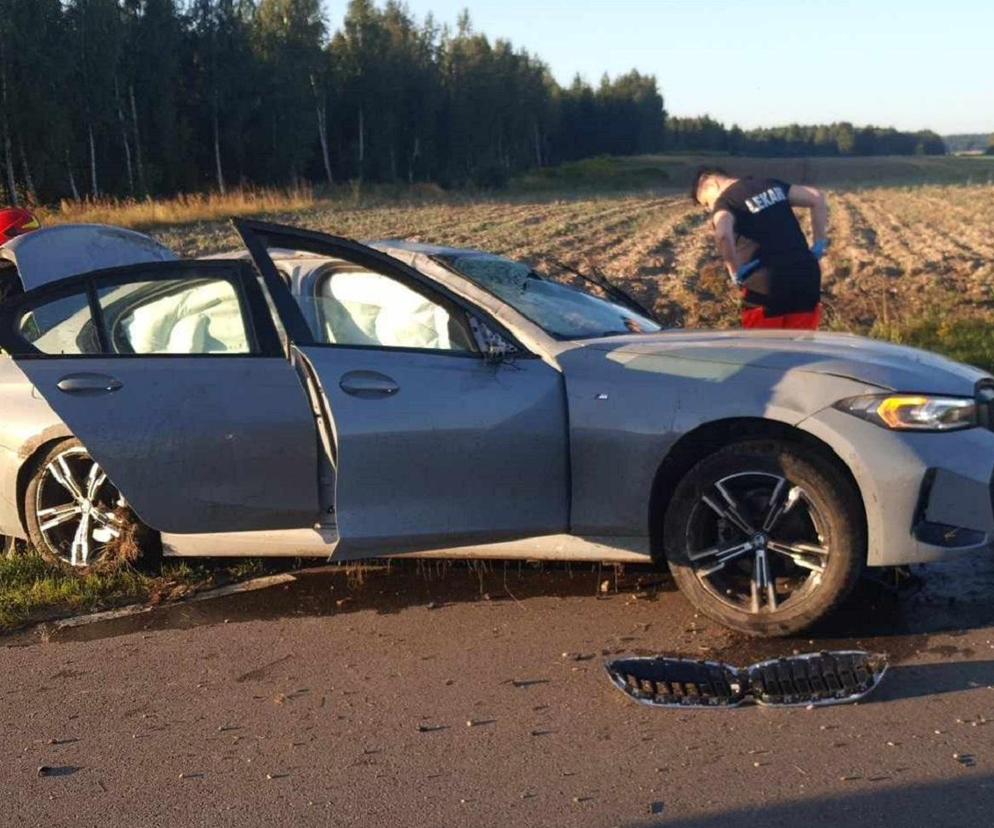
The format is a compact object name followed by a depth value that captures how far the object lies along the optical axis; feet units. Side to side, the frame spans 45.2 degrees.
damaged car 14.19
